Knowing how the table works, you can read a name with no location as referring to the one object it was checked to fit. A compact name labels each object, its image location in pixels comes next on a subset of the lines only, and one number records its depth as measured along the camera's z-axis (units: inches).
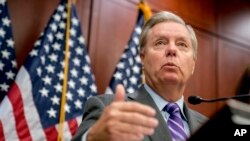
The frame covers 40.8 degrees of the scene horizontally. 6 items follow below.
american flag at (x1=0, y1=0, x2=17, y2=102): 93.6
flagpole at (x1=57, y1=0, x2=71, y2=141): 94.0
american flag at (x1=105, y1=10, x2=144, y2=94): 106.8
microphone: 51.4
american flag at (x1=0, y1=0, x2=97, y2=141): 88.9
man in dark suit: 47.6
